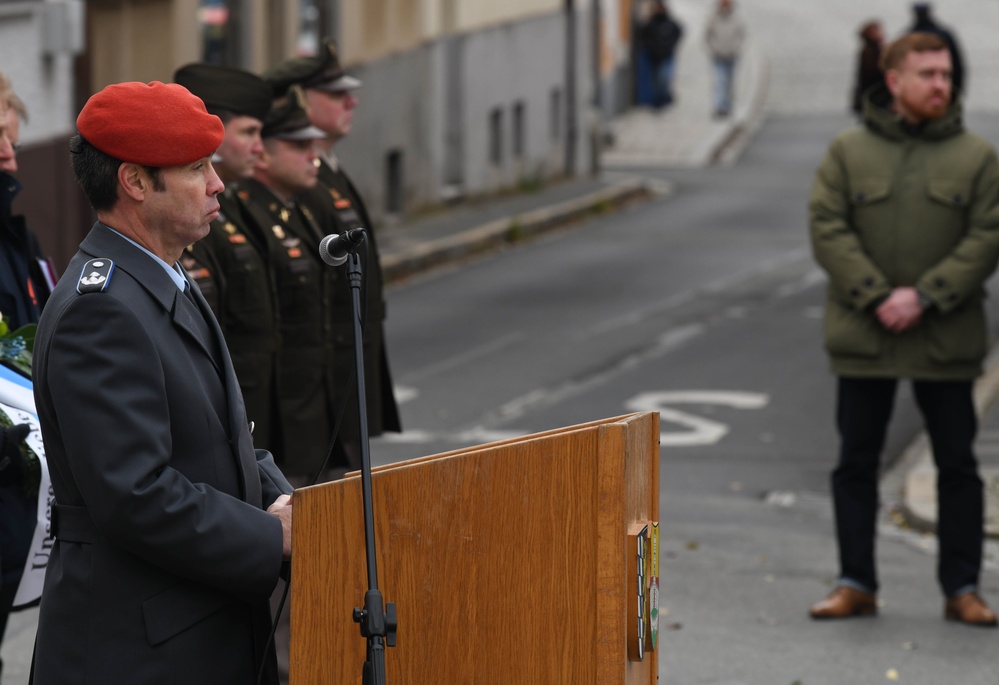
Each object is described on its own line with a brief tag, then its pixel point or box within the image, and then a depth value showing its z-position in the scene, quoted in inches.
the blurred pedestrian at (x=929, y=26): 1163.8
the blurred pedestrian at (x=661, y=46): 2295.8
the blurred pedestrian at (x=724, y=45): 2266.9
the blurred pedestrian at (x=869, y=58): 1705.2
